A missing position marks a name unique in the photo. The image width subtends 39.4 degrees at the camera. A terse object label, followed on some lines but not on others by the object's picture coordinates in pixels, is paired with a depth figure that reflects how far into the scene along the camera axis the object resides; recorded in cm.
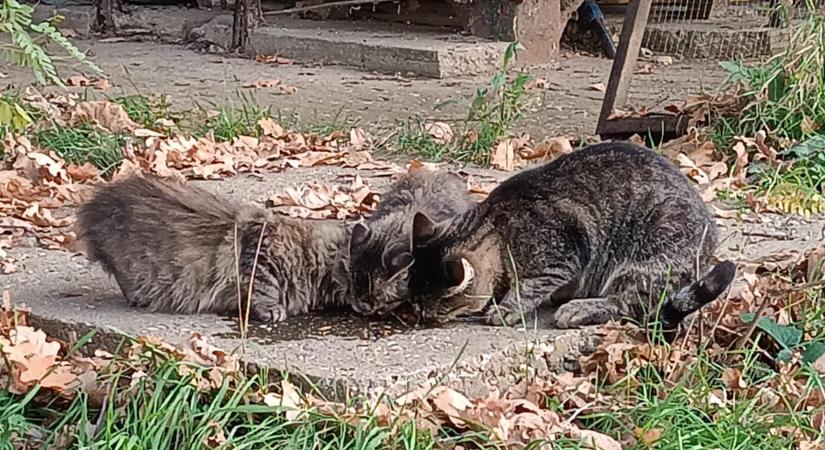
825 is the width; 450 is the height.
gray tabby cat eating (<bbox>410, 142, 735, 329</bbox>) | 338
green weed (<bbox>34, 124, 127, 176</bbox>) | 549
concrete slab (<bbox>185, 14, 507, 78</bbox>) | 931
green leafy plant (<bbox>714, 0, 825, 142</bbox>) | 565
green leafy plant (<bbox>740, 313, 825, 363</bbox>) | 333
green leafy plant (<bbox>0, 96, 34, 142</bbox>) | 307
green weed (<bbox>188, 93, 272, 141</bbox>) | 612
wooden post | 637
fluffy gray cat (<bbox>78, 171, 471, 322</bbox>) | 335
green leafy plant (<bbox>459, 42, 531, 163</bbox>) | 589
